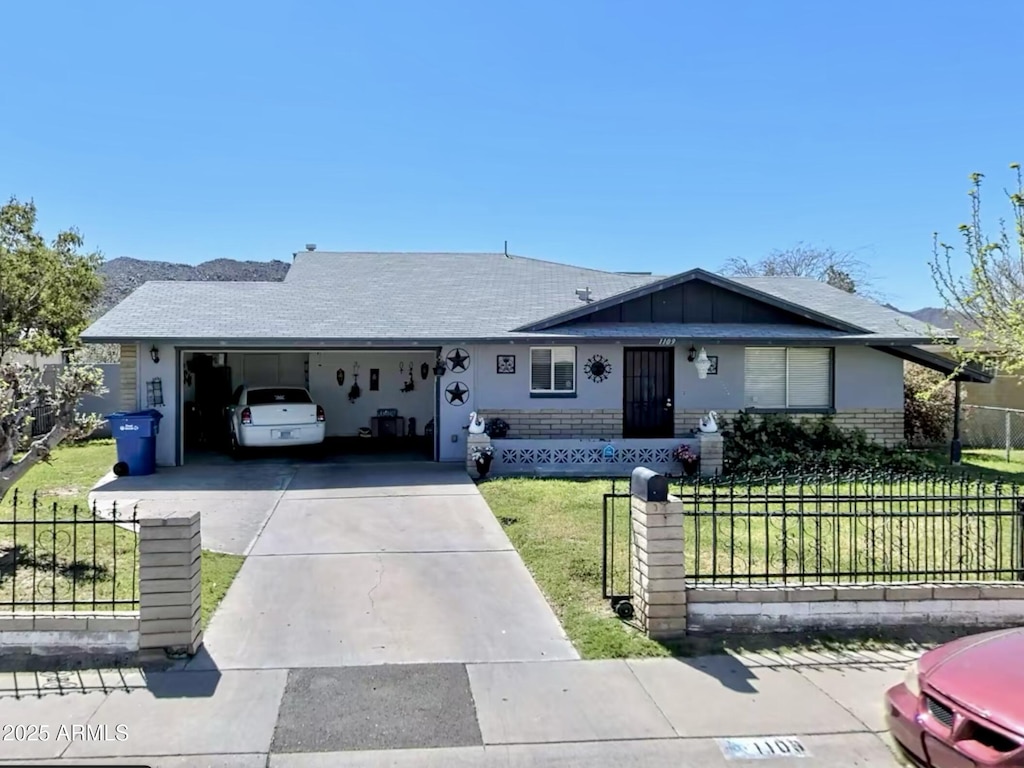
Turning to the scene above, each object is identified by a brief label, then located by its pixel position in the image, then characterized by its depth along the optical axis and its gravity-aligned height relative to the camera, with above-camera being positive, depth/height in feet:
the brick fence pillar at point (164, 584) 15.67 -4.41
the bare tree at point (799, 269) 124.67 +21.53
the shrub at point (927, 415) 53.42 -2.20
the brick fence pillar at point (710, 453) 41.70 -3.97
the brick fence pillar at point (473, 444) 39.75 -3.35
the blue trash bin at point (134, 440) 38.37 -3.15
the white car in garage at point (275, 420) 43.55 -2.32
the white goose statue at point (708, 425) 42.11 -2.37
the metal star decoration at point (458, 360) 43.83 +1.41
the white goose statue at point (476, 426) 40.30 -2.40
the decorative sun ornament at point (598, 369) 44.98 +0.93
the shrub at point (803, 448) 42.65 -3.92
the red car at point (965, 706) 10.34 -4.93
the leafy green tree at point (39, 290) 51.05 +7.89
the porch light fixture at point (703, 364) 44.47 +1.26
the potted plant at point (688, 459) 41.27 -4.31
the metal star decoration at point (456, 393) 43.91 -0.60
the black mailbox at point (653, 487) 17.21 -2.48
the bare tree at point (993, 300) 32.48 +4.20
